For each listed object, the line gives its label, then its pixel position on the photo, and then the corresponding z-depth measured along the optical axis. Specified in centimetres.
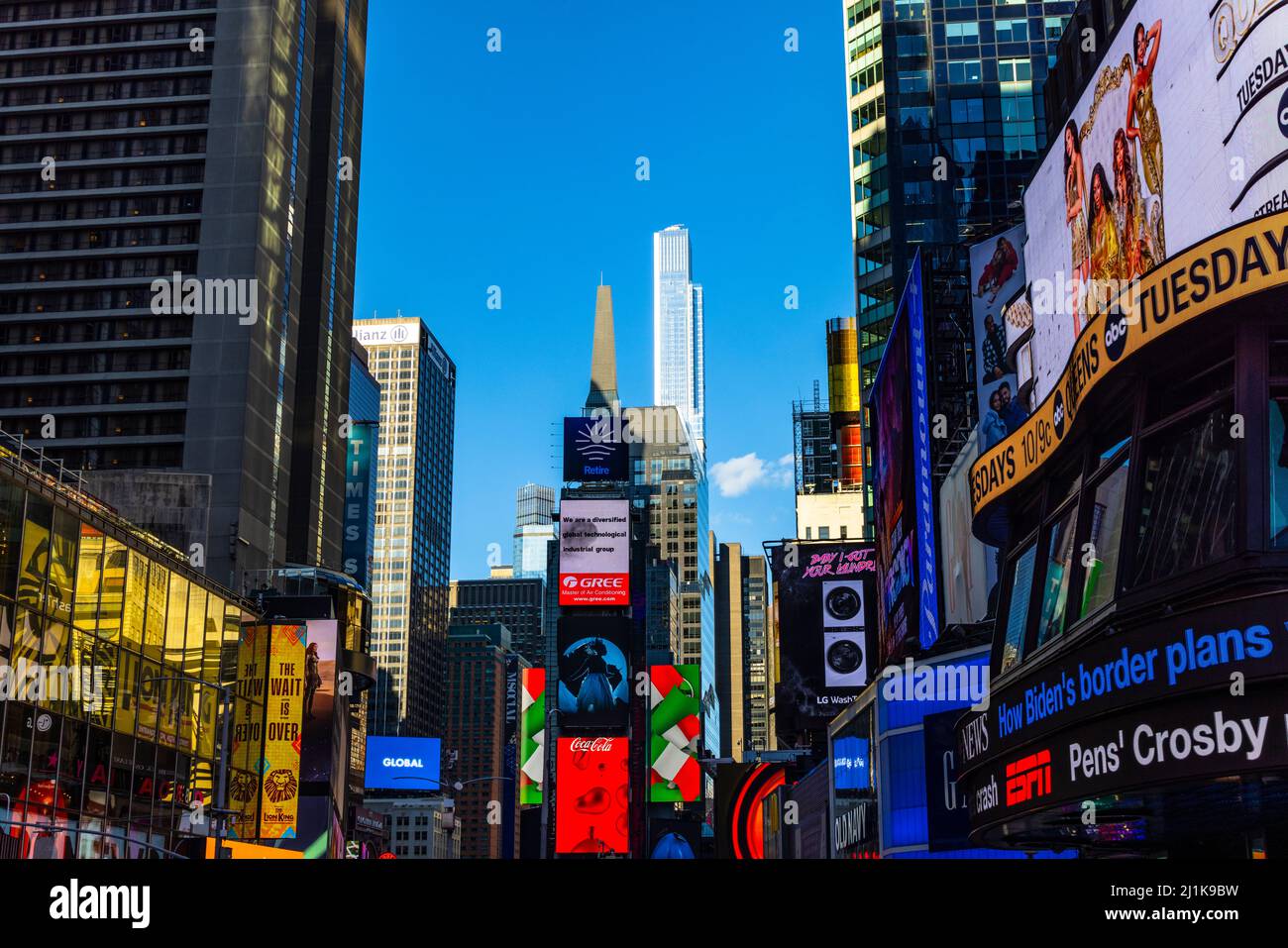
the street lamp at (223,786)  3950
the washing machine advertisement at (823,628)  7988
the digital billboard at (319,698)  7325
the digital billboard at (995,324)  3881
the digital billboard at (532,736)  11388
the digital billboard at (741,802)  10044
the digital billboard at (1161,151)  1783
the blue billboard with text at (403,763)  12694
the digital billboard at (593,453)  12775
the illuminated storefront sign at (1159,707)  1426
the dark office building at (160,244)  9881
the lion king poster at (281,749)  6538
